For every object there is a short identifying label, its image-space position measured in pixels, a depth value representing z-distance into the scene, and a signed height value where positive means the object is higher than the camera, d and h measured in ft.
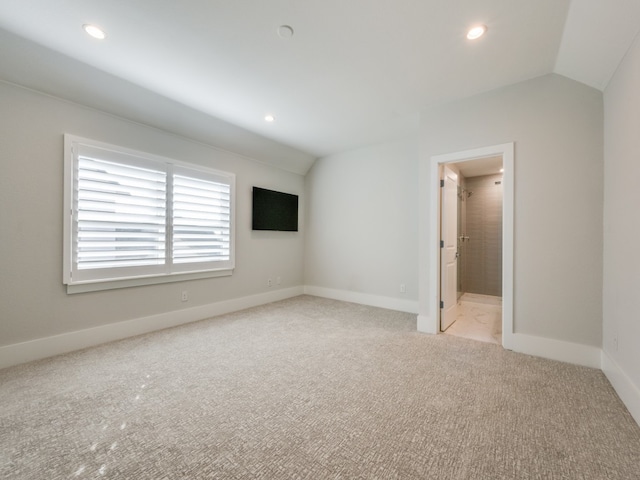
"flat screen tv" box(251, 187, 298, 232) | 15.47 +1.91
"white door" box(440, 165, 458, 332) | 11.19 -0.28
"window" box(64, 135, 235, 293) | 9.32 +0.90
